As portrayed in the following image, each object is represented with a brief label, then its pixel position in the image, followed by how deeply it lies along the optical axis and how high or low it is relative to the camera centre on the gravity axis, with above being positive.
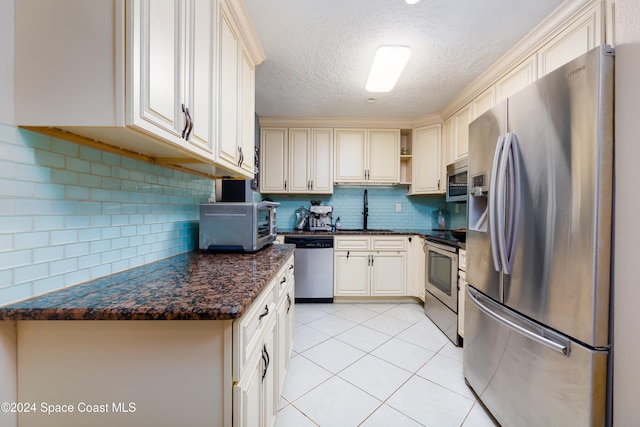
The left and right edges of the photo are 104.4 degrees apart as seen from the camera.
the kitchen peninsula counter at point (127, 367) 0.68 -0.44
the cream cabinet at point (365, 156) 3.28 +0.73
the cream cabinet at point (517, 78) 1.75 +1.03
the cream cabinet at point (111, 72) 0.69 +0.41
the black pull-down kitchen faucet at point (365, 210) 3.51 +0.02
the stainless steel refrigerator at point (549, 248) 0.87 -0.15
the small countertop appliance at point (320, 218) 3.35 -0.10
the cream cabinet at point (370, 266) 3.04 -0.67
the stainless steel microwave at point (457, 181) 2.47 +0.33
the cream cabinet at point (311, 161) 3.27 +0.66
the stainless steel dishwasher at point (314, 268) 3.00 -0.69
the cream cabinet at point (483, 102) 2.18 +1.03
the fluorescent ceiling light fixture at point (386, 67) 1.82 +1.16
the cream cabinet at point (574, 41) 1.31 +1.01
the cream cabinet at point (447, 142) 2.89 +0.83
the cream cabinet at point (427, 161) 3.10 +0.65
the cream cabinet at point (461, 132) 2.58 +0.86
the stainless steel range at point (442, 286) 2.16 -0.73
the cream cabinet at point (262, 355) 0.71 -0.54
